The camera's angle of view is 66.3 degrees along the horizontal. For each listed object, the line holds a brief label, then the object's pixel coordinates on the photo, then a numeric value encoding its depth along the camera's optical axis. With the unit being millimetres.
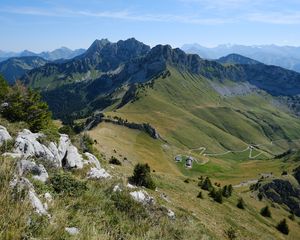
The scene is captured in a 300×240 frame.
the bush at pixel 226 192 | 43548
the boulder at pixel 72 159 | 20482
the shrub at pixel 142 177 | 26475
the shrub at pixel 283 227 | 41400
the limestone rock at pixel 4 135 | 14730
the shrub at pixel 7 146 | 13158
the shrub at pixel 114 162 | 40822
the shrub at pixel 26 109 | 25182
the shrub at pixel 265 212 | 45685
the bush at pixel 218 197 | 36752
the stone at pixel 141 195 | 12246
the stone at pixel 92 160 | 22504
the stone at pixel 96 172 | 18636
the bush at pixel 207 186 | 42432
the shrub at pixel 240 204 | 40660
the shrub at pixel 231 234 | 24263
